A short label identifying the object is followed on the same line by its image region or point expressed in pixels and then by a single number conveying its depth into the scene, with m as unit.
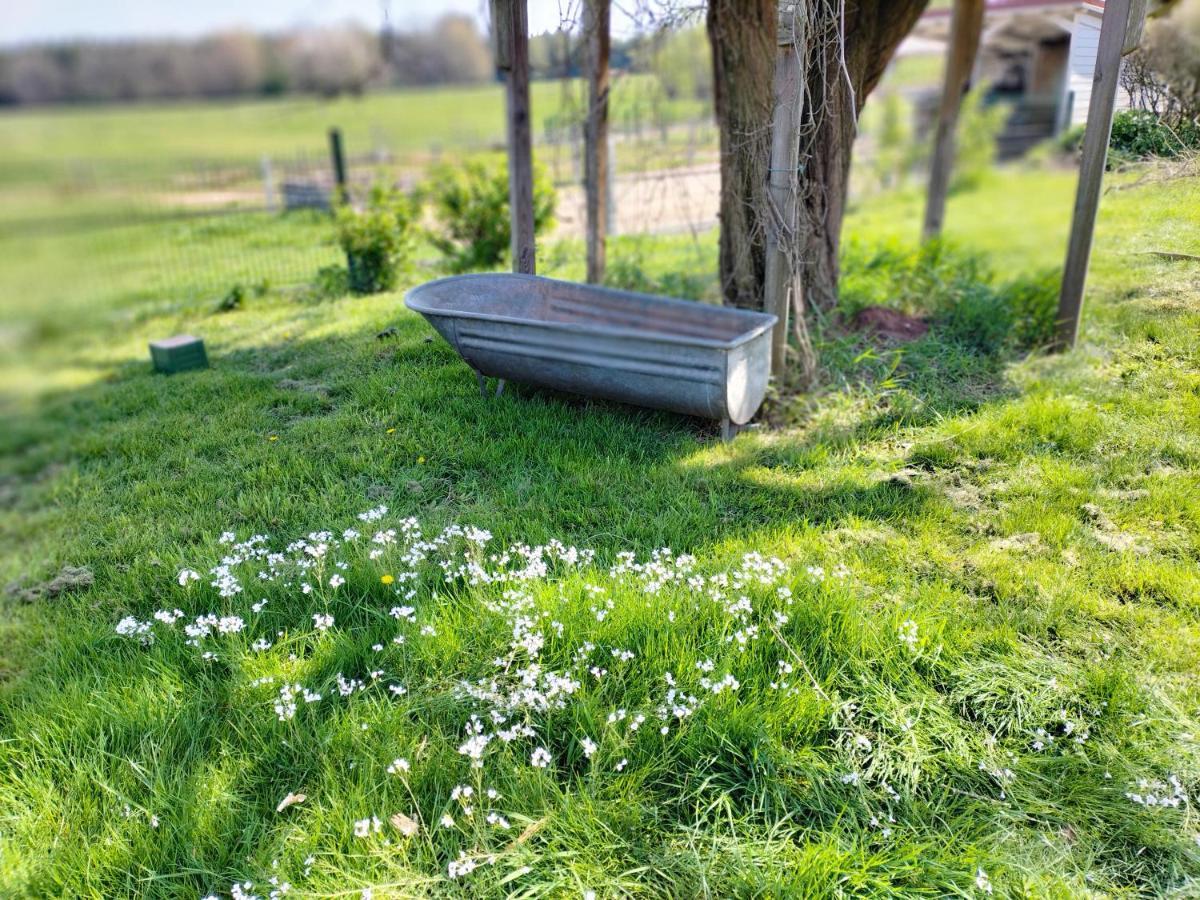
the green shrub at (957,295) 5.39
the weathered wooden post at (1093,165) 4.37
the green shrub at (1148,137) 3.84
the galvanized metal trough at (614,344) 3.94
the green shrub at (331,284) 7.46
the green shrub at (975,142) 15.11
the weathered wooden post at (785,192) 4.08
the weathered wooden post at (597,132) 5.80
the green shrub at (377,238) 7.20
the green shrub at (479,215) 7.59
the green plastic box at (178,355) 5.45
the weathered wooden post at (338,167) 7.87
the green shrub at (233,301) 7.39
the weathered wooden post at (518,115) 4.89
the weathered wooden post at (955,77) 7.09
